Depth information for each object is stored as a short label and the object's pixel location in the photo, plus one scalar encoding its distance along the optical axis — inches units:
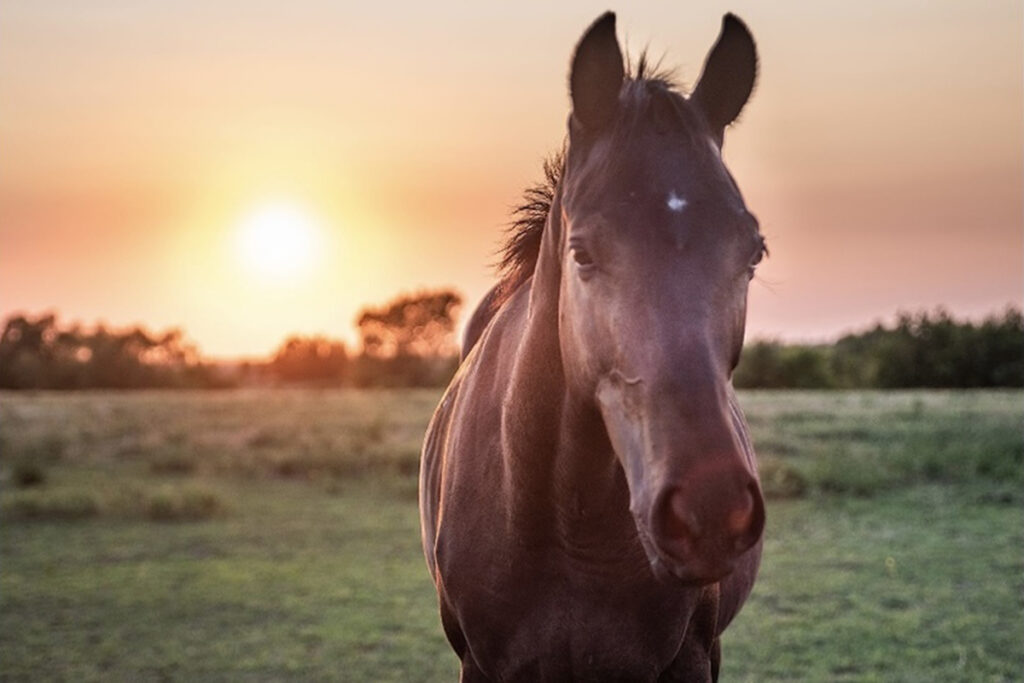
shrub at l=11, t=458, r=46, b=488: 599.5
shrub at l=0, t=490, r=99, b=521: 492.4
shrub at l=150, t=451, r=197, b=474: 681.0
